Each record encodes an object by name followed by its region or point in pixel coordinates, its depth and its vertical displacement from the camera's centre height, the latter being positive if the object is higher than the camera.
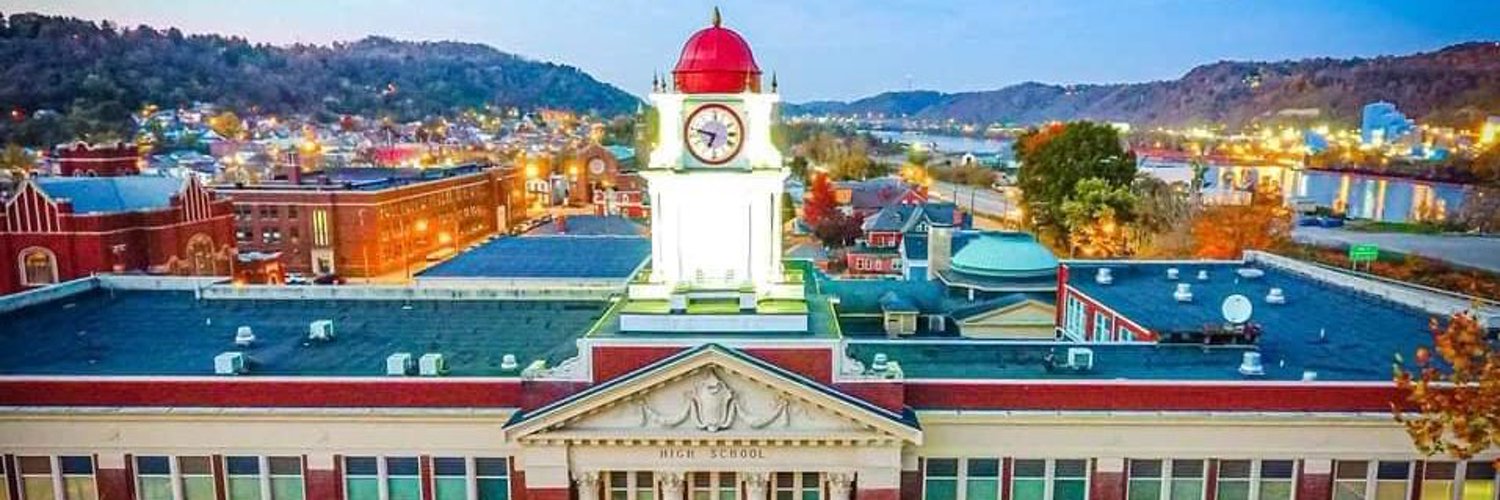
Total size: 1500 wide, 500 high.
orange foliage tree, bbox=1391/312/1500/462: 20.36 -5.97
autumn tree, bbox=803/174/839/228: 118.62 -10.12
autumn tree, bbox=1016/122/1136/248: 91.06 -4.07
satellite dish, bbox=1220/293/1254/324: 30.72 -5.84
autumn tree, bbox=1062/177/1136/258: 84.81 -8.12
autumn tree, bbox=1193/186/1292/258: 78.56 -8.71
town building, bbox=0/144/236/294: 64.00 -7.31
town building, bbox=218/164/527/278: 92.06 -9.65
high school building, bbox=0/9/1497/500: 25.92 -7.75
